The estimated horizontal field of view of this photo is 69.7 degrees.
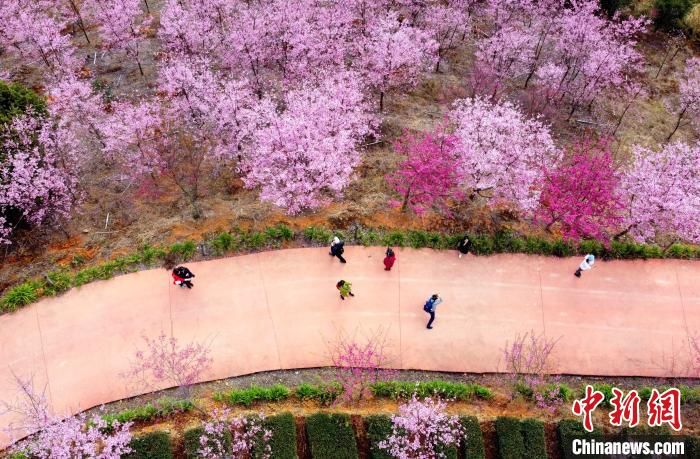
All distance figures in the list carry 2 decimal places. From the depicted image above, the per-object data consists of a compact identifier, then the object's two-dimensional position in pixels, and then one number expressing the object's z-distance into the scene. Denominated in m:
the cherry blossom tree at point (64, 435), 15.67
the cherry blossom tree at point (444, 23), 32.00
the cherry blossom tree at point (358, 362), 18.25
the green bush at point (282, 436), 16.83
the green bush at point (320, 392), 18.22
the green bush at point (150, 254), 21.33
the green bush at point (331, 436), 16.94
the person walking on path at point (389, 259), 20.67
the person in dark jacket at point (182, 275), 19.77
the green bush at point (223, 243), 21.75
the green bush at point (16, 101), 22.31
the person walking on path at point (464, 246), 21.77
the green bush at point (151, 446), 16.47
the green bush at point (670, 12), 34.31
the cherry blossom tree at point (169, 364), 18.09
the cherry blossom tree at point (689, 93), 29.78
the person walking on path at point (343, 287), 19.73
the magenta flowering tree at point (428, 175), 21.92
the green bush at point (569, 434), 17.64
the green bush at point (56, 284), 20.33
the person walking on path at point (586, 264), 21.26
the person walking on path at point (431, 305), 19.16
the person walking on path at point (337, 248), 20.72
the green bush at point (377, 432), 17.03
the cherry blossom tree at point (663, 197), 21.69
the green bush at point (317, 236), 22.27
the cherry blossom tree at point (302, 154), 21.73
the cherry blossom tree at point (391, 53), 26.72
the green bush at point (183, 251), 21.53
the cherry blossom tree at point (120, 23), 29.05
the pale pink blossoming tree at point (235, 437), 16.48
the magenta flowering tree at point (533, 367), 18.66
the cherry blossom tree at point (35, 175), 21.28
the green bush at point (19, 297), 19.91
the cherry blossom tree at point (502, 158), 22.36
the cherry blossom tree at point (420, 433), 16.62
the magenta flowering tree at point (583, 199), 21.56
